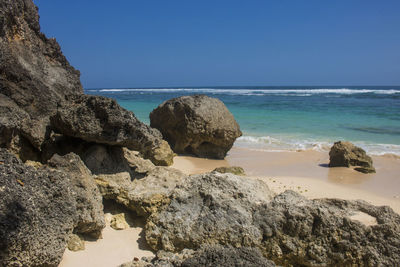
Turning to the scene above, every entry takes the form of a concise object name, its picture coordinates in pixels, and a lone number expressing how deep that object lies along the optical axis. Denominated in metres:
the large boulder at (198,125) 8.19
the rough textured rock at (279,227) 2.99
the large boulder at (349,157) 7.64
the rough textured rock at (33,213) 2.38
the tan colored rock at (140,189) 3.80
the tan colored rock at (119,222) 3.69
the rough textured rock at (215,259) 2.55
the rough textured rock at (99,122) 4.16
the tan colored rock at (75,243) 3.06
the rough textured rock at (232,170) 6.23
